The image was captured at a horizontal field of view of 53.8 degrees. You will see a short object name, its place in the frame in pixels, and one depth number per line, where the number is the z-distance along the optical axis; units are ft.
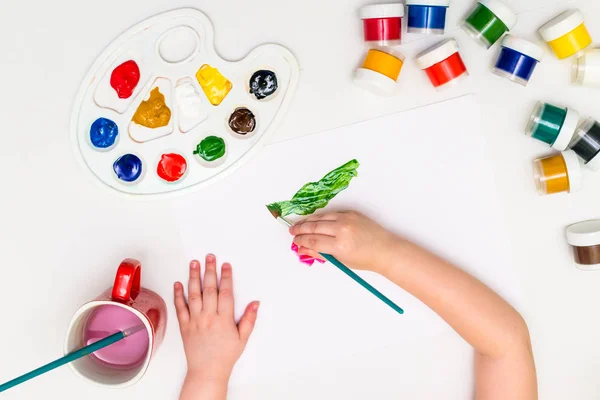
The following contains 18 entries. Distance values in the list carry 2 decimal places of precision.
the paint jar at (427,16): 2.77
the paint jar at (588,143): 2.83
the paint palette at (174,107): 2.91
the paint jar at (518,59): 2.78
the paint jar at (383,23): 2.78
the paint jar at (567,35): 2.77
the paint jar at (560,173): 2.82
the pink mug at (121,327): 2.61
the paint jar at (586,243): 2.79
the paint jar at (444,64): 2.81
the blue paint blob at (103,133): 2.90
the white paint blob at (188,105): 2.92
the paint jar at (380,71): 2.82
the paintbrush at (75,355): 2.51
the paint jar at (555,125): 2.81
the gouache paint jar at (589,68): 2.82
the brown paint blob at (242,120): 2.91
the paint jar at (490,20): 2.77
